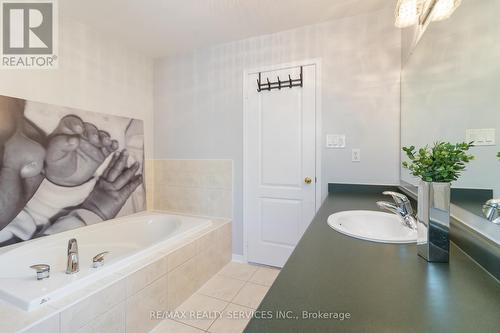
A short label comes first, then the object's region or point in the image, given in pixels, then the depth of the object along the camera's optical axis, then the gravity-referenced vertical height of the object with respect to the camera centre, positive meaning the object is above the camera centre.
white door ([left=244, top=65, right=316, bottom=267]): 2.26 -0.02
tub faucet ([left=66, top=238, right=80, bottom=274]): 1.28 -0.55
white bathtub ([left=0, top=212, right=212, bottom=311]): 1.09 -0.63
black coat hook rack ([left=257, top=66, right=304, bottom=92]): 2.25 +0.80
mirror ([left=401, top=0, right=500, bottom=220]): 0.80 +0.31
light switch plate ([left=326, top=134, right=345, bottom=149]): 2.12 +0.20
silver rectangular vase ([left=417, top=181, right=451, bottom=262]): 0.73 -0.20
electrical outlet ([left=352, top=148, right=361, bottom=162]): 2.07 +0.07
